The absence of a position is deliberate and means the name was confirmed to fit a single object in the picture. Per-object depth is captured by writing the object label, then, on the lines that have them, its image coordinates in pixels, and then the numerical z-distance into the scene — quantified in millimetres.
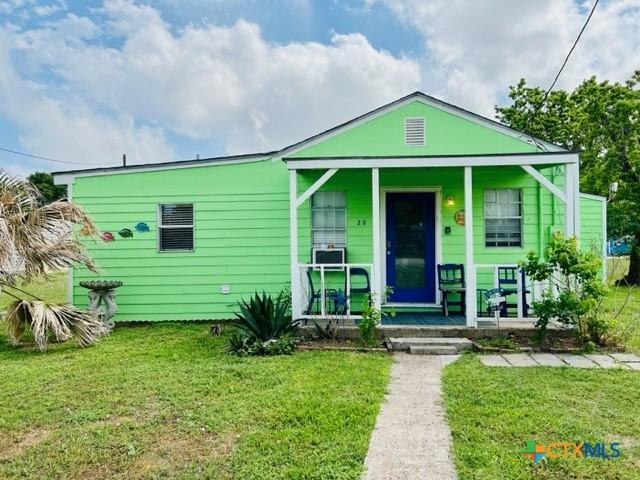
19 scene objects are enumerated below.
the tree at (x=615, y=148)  12766
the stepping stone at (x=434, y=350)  5699
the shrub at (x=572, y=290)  5500
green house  7723
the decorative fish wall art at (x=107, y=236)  7863
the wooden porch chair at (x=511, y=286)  6414
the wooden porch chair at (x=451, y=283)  7331
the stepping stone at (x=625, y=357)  5141
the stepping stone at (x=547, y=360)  5034
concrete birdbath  7316
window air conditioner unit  7695
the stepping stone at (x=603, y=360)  4926
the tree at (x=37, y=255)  5914
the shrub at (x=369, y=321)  5949
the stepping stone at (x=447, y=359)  5212
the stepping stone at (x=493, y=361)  5039
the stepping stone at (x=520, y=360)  5047
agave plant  5840
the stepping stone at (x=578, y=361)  4965
